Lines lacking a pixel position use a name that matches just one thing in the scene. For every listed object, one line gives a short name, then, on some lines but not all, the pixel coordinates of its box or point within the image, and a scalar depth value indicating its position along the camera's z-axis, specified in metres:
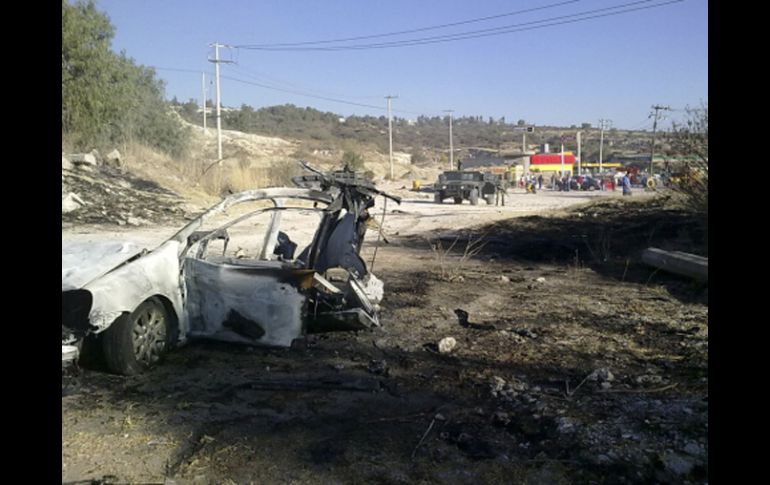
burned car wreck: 4.68
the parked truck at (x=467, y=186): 31.20
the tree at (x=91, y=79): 23.28
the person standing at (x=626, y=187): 34.75
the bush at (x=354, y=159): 48.54
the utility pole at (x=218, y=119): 36.62
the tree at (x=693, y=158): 12.75
